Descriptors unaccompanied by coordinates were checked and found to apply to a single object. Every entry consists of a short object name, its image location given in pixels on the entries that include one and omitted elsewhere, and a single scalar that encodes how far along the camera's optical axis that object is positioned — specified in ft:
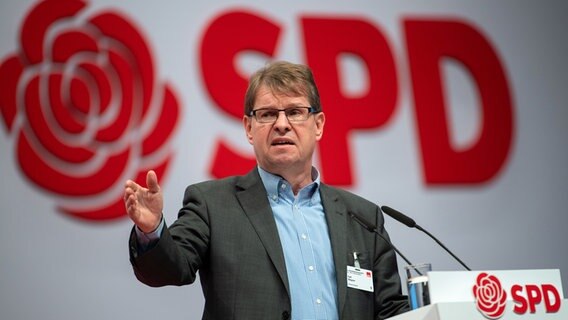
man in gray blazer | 16.06
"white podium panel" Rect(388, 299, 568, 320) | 13.55
